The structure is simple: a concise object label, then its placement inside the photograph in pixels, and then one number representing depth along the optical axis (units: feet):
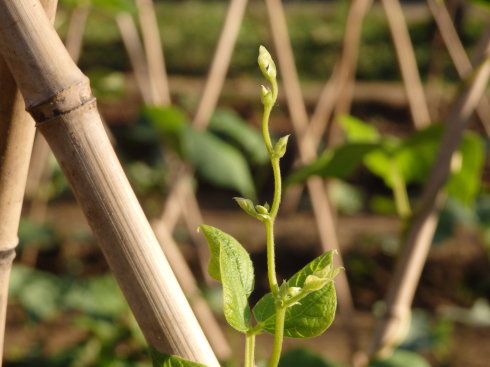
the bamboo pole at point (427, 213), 2.89
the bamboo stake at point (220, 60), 5.45
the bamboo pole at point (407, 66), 6.46
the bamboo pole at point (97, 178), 1.68
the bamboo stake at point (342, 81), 6.21
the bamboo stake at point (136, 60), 6.51
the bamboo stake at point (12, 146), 1.79
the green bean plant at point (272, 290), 1.68
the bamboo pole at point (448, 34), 5.79
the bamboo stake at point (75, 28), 7.13
